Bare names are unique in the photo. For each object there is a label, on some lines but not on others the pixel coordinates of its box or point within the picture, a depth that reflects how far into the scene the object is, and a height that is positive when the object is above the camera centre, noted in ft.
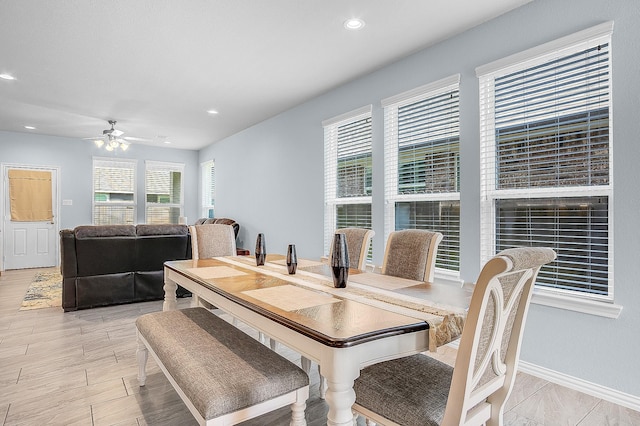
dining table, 3.55 -1.19
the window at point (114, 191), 25.09 +1.56
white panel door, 22.41 -1.70
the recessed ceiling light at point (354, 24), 9.34 +4.96
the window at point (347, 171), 13.35 +1.58
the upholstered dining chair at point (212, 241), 9.75 -0.80
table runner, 3.93 -1.18
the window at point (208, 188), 26.48 +1.88
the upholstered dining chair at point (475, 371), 3.36 -1.84
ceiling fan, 19.15 +4.11
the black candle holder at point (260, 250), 7.73 -0.82
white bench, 4.24 -2.11
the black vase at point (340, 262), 5.45 -0.77
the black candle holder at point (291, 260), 6.67 -0.89
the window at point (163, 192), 27.04 +1.62
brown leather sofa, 13.11 -1.83
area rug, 14.03 -3.50
